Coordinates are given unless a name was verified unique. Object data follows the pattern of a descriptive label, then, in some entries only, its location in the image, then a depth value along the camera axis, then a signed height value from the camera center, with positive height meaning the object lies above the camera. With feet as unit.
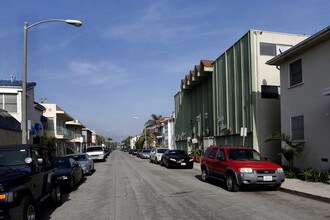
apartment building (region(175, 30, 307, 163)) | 75.46 +9.05
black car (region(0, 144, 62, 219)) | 22.17 -3.36
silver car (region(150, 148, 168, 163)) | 112.88 -6.77
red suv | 42.39 -4.41
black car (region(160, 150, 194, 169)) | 88.33 -6.67
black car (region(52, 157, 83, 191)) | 45.29 -4.87
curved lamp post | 50.58 +7.56
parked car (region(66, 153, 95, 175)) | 69.19 -5.60
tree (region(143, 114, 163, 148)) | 309.42 +2.67
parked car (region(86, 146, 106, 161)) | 130.41 -6.74
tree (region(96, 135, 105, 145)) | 562.62 -9.49
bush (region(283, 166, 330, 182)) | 48.73 -6.08
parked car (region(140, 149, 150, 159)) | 168.66 -9.73
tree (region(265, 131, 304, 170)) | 57.62 -2.74
